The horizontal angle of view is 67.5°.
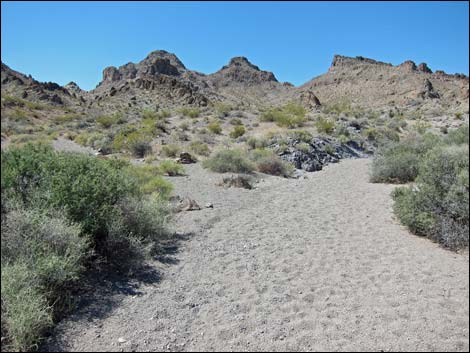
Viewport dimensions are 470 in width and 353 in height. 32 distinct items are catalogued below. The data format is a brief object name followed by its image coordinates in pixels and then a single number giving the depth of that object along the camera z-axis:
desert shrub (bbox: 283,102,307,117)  30.71
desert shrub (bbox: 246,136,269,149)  19.02
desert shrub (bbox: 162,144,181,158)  17.41
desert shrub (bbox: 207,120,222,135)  24.09
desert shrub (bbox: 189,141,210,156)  18.02
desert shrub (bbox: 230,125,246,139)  22.88
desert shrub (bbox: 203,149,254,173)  13.96
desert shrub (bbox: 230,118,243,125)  27.66
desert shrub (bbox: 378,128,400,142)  23.84
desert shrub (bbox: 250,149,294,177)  14.82
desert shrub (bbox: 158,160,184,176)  13.25
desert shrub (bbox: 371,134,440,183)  11.79
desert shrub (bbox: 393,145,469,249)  5.05
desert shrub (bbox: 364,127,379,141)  24.52
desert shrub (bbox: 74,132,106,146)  19.00
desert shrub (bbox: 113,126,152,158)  17.59
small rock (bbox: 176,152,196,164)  15.98
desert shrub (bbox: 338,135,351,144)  22.27
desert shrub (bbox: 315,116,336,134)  24.28
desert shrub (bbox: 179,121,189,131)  25.28
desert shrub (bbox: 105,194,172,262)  5.29
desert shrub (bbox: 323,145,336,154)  19.58
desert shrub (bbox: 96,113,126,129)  25.15
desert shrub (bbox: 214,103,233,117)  31.78
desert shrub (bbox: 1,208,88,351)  3.25
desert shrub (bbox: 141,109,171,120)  29.30
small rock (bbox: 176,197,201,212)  8.83
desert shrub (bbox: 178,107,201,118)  31.27
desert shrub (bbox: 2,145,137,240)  4.50
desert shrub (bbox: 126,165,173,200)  8.96
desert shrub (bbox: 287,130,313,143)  19.57
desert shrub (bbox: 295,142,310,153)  17.80
